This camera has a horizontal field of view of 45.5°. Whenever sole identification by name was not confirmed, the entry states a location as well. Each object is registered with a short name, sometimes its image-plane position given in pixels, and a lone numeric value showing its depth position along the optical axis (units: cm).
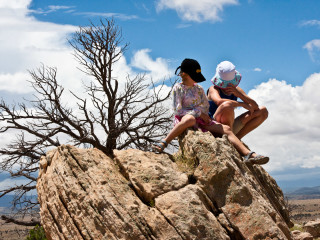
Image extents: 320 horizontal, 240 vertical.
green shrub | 1309
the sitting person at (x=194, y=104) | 759
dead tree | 1550
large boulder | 587
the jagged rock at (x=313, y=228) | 1327
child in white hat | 782
